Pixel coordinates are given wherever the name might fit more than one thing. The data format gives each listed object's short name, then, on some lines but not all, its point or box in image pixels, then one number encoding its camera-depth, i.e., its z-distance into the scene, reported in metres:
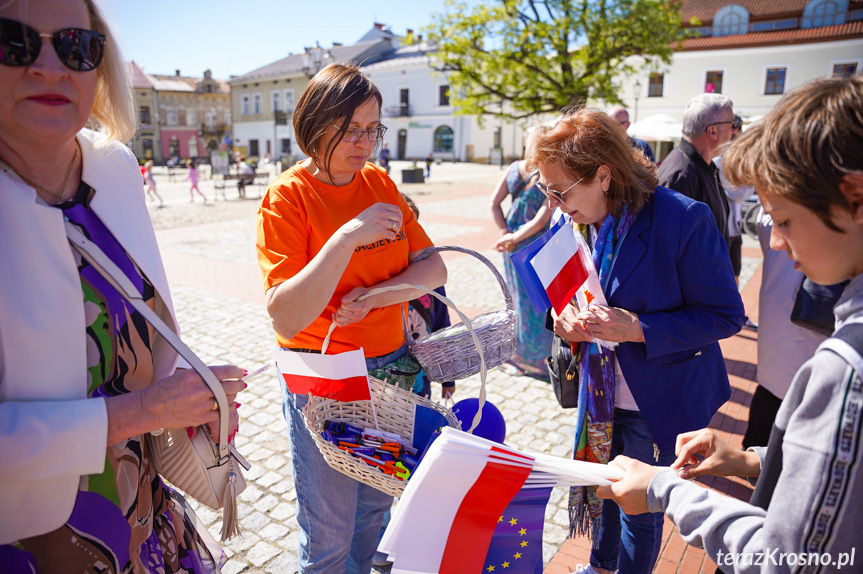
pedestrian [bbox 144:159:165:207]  17.56
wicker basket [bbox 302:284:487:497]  1.75
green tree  15.01
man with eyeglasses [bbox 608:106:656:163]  5.39
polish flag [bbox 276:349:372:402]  1.67
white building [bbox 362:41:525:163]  44.06
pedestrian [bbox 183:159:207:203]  18.28
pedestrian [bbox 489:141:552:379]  4.77
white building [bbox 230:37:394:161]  49.49
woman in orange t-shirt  1.66
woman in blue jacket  1.96
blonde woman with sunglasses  1.06
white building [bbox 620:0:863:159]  29.22
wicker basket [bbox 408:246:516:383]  2.04
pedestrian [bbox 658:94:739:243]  3.61
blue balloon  1.84
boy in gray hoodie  0.87
